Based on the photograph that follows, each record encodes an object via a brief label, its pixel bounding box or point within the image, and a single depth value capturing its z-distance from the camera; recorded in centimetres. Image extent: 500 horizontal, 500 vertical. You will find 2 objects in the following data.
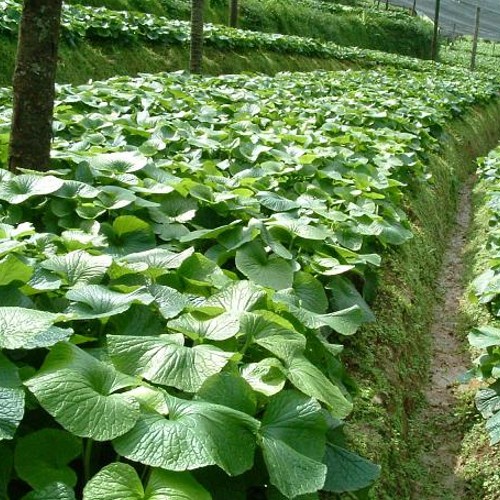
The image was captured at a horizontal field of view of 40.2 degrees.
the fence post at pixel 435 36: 2882
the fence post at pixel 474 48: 2892
